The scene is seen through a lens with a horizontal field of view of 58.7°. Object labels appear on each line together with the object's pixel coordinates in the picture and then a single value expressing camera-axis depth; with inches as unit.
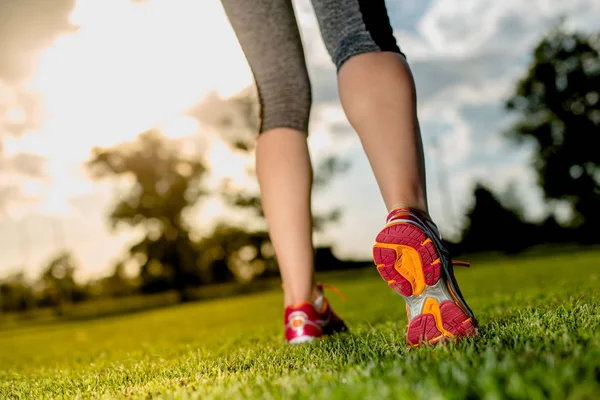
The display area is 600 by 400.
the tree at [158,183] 1423.5
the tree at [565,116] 1266.0
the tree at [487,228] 1651.1
